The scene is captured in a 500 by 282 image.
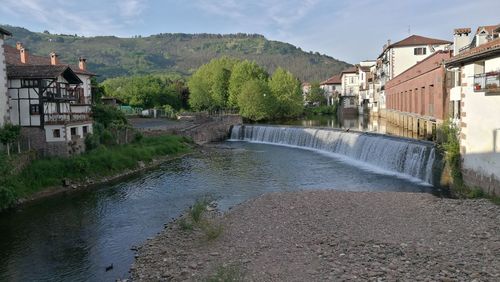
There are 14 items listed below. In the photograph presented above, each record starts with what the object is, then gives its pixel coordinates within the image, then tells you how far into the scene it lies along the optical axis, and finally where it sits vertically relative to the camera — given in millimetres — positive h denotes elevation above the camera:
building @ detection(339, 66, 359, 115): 79375 +5346
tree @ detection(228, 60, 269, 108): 64100 +6327
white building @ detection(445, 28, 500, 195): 14898 -24
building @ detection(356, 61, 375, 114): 74644 +4814
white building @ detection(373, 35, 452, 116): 53688 +8163
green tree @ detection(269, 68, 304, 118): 62500 +3548
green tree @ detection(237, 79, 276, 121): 58000 +2366
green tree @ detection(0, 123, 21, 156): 22120 -668
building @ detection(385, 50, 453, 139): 26530 +1526
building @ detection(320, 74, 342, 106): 97438 +6881
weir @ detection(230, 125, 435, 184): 22234 -2113
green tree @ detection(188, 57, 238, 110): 66750 +4556
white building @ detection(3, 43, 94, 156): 24172 +657
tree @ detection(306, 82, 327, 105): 94812 +4568
